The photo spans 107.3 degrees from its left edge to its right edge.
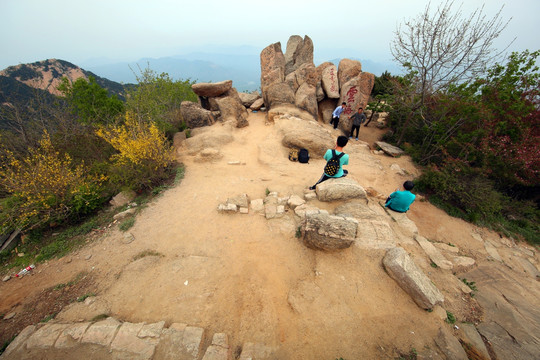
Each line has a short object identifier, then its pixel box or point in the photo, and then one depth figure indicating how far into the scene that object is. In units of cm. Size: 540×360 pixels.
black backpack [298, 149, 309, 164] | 966
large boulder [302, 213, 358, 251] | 458
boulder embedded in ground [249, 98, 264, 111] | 1519
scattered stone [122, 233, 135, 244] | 547
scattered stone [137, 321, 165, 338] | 342
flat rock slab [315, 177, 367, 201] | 604
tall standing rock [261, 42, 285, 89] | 1414
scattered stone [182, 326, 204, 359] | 328
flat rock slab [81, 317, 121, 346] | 334
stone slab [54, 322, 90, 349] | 329
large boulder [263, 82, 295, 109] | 1377
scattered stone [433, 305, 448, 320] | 378
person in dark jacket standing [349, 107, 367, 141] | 1223
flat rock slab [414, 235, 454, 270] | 497
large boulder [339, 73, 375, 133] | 1351
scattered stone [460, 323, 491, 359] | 339
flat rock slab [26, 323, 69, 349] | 329
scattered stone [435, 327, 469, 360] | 323
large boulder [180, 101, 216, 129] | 1177
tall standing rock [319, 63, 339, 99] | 1399
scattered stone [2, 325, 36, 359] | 327
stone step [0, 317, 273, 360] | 322
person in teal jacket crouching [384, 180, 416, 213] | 552
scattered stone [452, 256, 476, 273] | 545
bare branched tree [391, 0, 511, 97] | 972
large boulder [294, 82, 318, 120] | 1367
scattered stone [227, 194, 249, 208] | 647
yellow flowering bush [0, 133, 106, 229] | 569
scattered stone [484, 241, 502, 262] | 663
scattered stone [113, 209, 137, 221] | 626
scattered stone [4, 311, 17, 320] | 395
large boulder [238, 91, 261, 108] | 1580
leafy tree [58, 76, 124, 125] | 1105
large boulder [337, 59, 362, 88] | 1377
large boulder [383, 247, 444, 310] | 382
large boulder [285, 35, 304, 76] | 1578
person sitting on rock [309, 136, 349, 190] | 549
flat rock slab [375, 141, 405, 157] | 1174
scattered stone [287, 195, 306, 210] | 619
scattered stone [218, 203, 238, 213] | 625
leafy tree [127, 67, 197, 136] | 1191
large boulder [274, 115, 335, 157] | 1016
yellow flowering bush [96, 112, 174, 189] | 729
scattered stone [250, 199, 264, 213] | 632
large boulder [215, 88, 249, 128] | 1244
